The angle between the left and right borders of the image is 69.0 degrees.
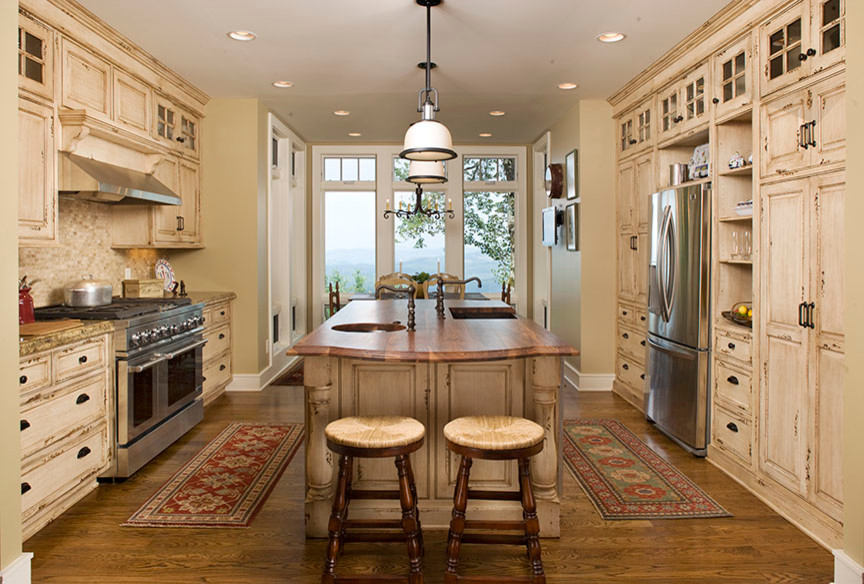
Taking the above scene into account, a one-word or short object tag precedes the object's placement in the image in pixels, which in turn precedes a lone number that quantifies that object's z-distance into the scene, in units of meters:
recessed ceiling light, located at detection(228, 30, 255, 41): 4.01
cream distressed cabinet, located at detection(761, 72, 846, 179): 2.77
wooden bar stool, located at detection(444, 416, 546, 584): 2.28
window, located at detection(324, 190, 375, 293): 8.27
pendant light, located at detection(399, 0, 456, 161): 3.39
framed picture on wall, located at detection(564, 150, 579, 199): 5.89
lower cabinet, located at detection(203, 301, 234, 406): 5.15
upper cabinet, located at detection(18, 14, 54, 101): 3.18
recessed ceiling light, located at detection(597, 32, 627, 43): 4.04
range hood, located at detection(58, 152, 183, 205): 3.52
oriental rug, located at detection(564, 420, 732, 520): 3.14
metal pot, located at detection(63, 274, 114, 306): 3.75
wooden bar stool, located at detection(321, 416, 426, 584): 2.30
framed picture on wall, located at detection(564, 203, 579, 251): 5.88
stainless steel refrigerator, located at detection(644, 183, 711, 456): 3.91
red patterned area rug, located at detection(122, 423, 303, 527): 3.05
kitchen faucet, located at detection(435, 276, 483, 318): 3.78
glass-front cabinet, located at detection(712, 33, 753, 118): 3.51
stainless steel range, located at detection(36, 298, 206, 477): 3.52
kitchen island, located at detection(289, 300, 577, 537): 2.75
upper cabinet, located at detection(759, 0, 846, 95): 2.82
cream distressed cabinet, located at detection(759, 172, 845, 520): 2.76
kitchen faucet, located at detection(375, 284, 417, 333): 3.10
